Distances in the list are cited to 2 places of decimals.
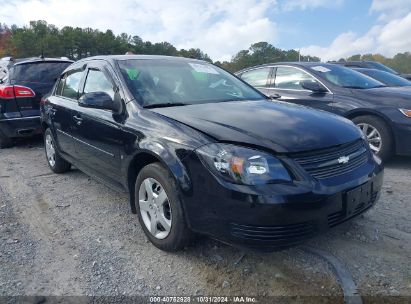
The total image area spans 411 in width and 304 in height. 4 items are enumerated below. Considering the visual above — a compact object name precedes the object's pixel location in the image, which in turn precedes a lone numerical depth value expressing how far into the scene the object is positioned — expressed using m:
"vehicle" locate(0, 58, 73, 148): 6.52
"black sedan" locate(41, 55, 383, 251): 2.43
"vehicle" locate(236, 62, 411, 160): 5.06
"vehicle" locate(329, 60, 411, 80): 11.08
